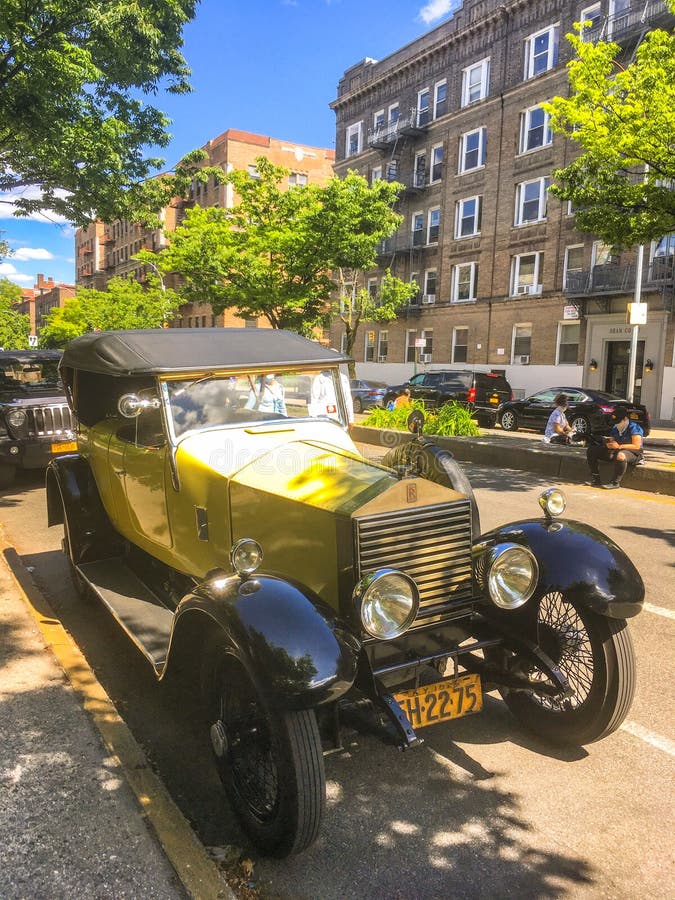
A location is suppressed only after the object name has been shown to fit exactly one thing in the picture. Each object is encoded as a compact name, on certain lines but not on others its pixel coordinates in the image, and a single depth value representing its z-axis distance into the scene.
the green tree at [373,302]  28.12
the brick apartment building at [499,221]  25.66
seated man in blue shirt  10.35
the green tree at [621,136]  10.09
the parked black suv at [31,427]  9.77
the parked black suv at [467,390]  22.95
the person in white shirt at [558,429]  14.02
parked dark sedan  19.23
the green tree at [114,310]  41.16
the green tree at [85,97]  8.52
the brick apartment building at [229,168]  53.91
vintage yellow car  2.66
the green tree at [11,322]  57.78
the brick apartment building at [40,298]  118.69
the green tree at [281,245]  21.98
